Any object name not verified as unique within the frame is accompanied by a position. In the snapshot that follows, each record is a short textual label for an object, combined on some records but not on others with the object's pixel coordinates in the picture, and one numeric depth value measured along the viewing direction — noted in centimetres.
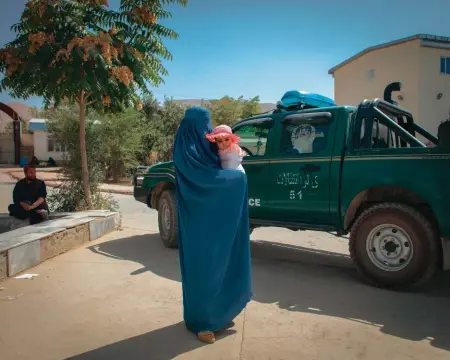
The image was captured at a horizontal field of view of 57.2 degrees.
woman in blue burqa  333
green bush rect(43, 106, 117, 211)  855
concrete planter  494
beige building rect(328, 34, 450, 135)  2023
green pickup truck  443
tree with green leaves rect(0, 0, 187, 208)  678
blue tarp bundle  614
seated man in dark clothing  680
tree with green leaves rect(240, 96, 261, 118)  3505
